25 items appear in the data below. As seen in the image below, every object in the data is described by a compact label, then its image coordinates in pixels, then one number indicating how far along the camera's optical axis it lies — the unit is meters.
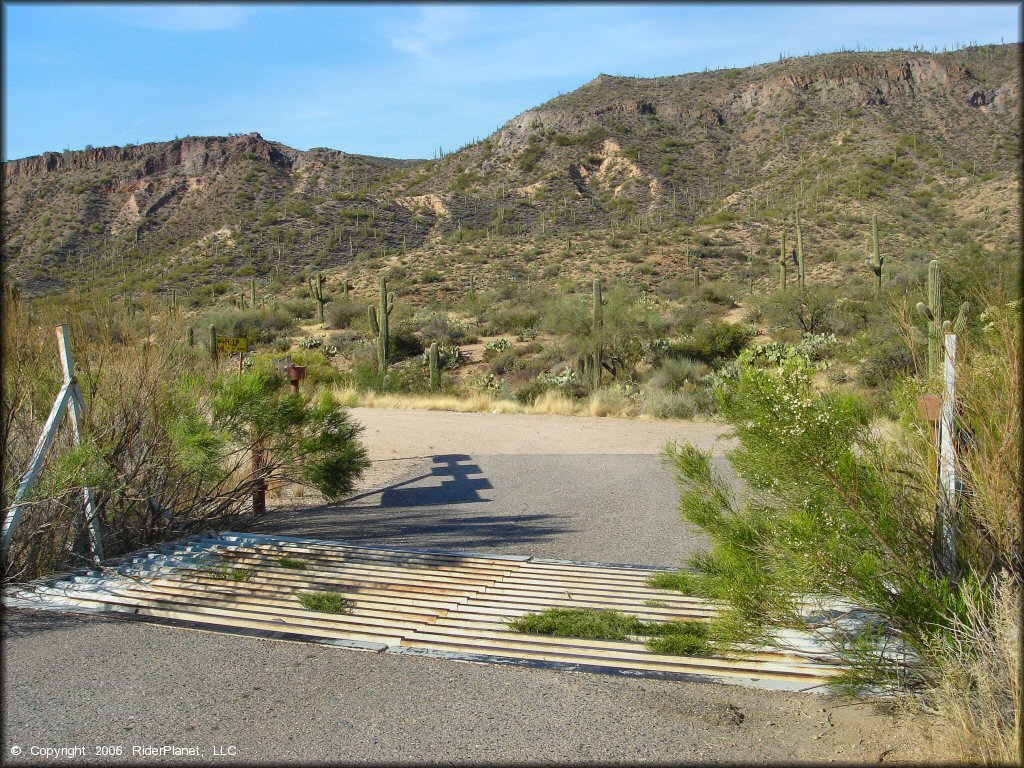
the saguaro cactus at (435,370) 26.23
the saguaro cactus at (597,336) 25.68
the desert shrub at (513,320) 36.44
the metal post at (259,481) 8.80
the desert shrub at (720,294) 37.16
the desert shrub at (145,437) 6.77
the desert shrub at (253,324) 36.12
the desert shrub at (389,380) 26.16
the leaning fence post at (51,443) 6.23
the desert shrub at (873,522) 4.14
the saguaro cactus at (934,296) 15.06
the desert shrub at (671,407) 20.53
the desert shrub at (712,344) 28.03
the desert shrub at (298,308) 42.28
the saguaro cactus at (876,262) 27.42
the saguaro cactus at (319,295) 39.59
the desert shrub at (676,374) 24.58
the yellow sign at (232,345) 10.66
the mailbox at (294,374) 11.02
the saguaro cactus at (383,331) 27.85
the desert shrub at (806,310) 30.30
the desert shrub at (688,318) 31.17
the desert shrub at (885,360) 20.59
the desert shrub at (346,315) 39.19
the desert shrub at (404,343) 33.00
